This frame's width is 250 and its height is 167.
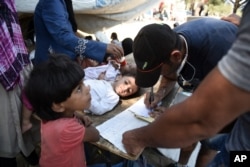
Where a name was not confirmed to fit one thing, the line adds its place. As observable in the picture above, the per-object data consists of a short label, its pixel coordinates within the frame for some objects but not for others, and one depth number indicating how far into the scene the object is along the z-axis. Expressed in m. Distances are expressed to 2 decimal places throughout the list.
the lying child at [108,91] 1.85
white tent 3.52
